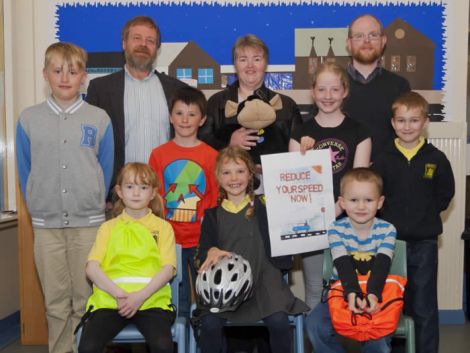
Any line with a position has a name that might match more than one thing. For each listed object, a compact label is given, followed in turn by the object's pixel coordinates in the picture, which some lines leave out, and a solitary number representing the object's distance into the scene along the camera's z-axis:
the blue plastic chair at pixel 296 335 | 3.20
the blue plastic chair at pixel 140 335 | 3.03
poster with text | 3.45
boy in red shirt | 3.59
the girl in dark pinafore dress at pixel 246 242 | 3.17
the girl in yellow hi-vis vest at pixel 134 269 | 3.00
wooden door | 4.34
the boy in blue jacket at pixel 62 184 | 3.53
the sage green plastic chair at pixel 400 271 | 3.06
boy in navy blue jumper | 3.46
